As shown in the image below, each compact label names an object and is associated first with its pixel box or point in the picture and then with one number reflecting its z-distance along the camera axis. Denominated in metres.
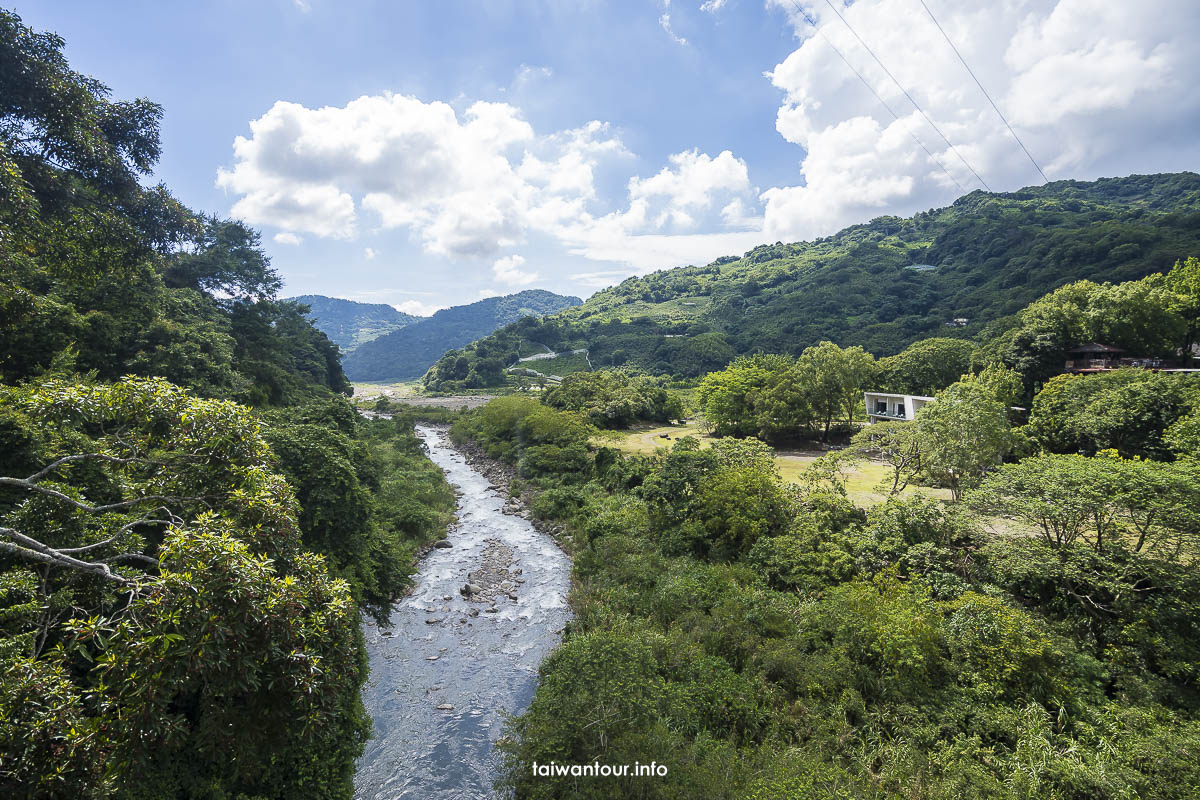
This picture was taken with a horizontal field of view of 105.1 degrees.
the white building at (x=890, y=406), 34.47
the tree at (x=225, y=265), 31.83
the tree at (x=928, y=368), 42.91
